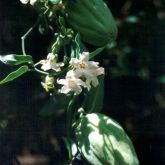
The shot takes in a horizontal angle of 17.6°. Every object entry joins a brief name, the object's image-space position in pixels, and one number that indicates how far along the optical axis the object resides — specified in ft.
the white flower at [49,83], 1.53
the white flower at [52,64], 1.51
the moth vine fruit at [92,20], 1.56
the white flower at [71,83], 1.49
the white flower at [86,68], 1.49
